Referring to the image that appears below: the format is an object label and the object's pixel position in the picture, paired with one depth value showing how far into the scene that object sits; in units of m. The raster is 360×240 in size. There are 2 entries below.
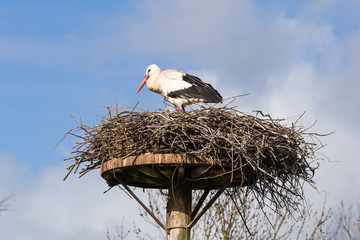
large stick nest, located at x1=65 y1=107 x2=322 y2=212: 12.63
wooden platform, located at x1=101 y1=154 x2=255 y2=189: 12.60
